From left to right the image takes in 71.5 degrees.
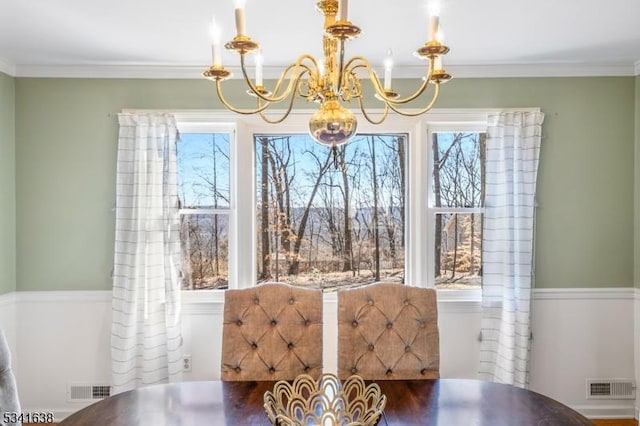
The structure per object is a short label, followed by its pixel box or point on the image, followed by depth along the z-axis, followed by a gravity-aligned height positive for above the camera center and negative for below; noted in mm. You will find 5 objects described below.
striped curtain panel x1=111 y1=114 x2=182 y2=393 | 2992 -338
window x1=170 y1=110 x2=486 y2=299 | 3236 -1
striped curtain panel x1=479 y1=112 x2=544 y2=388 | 3010 -228
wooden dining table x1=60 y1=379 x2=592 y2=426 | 1470 -709
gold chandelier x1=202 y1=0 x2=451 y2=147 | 1203 +413
